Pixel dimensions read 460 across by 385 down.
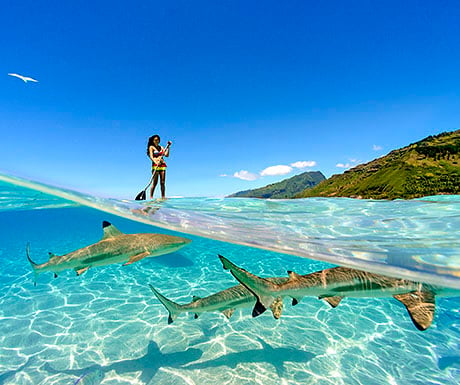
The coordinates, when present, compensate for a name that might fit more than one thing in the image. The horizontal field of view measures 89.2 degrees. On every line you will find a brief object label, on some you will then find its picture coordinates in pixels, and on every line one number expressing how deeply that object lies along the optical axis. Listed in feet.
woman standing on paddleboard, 35.24
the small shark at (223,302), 14.57
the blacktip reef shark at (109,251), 18.29
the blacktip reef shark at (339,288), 11.75
